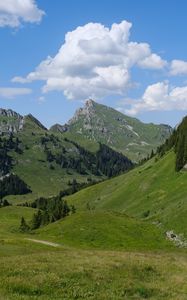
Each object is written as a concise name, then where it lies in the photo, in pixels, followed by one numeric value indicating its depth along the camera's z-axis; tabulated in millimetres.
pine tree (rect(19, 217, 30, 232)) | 135975
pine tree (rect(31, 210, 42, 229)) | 144000
